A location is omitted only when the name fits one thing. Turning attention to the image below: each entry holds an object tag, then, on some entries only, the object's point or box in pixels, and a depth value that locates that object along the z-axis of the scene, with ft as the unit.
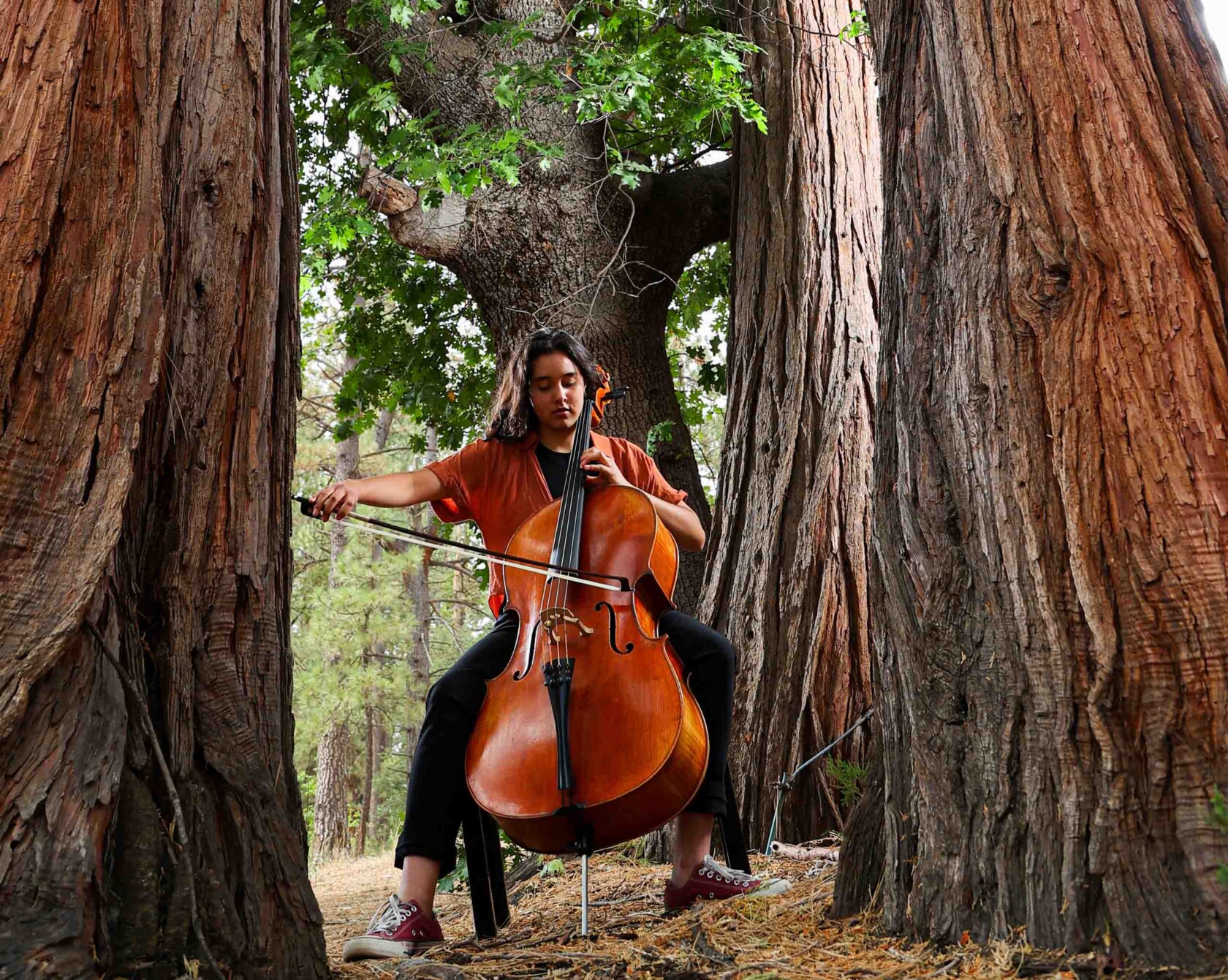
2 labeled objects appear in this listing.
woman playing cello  9.56
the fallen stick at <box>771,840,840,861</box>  12.21
